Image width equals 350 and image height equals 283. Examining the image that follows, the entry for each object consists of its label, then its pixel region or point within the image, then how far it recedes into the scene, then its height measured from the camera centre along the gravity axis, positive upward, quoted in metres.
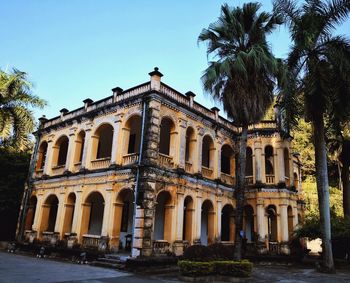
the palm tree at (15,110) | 20.97 +7.52
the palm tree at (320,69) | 14.96 +7.89
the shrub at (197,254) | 12.66 -0.63
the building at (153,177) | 16.47 +3.29
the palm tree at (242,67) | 14.20 +7.34
